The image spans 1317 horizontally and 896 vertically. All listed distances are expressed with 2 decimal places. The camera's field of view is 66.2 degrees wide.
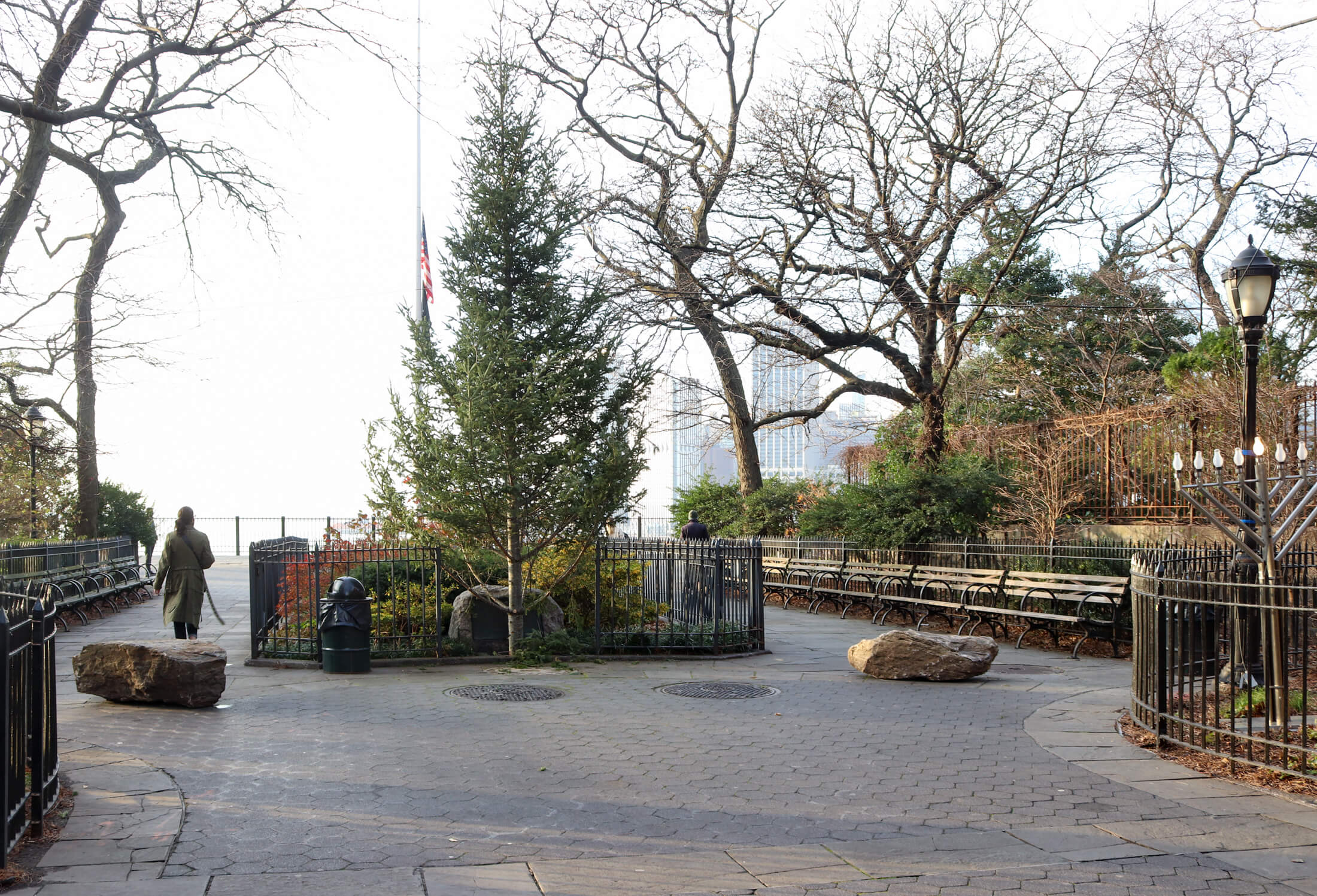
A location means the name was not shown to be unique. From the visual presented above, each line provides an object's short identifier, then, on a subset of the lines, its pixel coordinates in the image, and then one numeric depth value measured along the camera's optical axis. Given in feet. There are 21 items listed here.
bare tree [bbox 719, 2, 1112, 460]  59.36
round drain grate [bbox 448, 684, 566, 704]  30.83
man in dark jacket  68.49
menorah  21.15
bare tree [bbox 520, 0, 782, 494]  62.85
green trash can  35.60
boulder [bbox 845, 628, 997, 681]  34.24
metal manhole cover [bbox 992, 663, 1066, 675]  36.70
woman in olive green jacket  38.68
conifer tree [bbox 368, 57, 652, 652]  36.19
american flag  65.77
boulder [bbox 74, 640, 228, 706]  28.17
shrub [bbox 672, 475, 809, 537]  79.51
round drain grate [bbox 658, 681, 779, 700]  31.65
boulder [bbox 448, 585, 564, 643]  39.04
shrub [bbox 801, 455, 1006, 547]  57.57
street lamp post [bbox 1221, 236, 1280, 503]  31.19
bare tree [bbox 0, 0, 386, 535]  33.86
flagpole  57.53
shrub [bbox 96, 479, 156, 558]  90.48
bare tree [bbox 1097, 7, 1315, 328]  55.21
